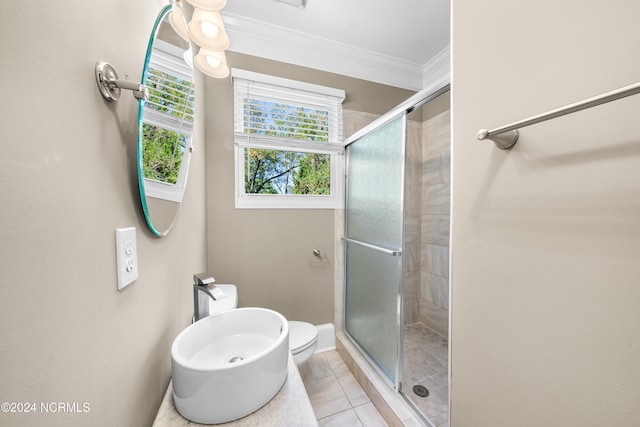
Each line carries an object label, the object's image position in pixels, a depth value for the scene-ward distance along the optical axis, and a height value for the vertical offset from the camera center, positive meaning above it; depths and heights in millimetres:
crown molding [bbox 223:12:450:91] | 1682 +1305
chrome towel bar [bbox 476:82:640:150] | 379 +200
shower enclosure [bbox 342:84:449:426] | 1329 -320
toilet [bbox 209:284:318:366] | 1268 -764
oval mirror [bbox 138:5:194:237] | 612 +269
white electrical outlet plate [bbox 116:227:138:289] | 494 -101
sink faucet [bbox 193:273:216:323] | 849 -337
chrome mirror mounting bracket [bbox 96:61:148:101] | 442 +254
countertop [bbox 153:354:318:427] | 583 -529
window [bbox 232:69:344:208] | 1703 +540
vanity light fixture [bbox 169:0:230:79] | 878 +746
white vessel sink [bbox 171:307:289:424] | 569 -445
